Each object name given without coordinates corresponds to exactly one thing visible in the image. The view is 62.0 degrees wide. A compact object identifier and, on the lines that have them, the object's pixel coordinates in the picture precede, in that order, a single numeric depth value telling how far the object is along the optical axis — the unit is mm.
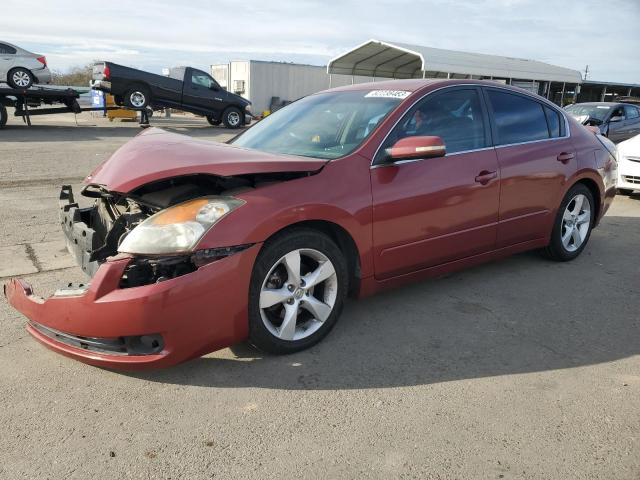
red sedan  2662
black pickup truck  18062
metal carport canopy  19828
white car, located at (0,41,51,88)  16297
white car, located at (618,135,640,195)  8148
